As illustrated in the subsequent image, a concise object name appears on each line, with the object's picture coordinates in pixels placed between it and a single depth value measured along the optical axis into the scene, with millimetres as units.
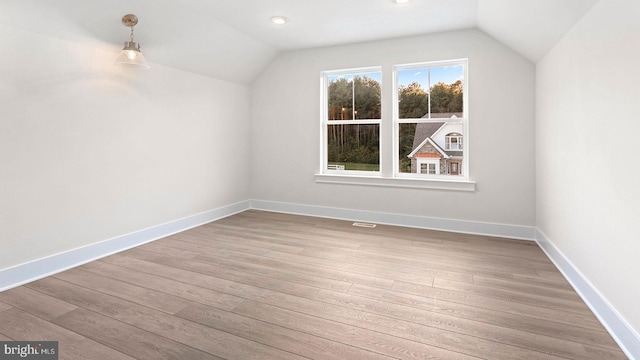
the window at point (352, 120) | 4562
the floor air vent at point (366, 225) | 4320
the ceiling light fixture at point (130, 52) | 2889
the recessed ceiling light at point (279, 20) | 3521
